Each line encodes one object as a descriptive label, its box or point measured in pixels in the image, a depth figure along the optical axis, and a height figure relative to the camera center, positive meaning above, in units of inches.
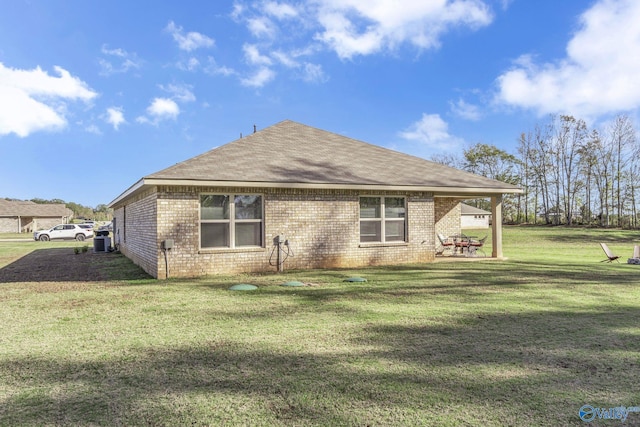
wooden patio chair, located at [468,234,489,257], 610.2 -35.6
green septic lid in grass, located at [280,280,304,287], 343.5 -52.6
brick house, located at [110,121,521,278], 399.5 +22.9
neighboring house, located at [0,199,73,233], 1980.8 +74.2
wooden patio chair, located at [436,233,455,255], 632.5 -34.0
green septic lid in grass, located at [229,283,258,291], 329.7 -53.3
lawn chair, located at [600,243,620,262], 575.5 -53.6
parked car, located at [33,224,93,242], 1340.9 -9.1
